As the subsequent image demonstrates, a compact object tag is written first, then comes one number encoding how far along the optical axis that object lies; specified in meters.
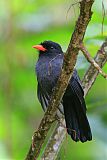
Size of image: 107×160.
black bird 7.12
